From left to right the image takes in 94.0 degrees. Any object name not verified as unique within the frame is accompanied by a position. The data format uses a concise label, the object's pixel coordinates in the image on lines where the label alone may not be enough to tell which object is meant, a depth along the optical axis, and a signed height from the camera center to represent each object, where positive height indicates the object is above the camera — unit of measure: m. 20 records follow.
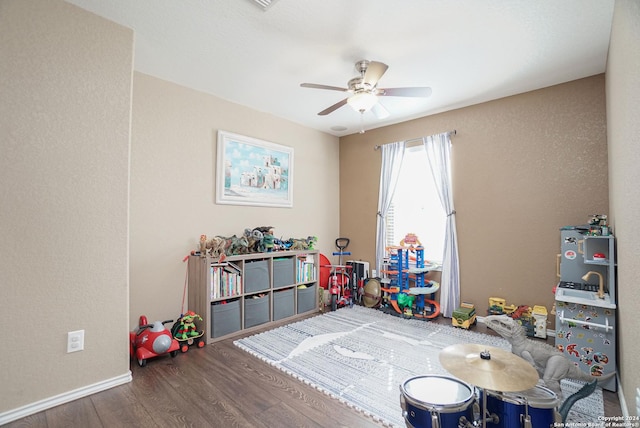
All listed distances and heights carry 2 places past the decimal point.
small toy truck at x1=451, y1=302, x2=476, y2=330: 3.48 -1.12
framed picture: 3.64 +0.65
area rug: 2.07 -1.25
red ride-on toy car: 2.56 -1.08
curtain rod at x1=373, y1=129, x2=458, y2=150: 3.94 +1.19
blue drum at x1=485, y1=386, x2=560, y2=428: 1.35 -0.86
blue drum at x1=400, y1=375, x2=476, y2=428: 1.32 -0.84
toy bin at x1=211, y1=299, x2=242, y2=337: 3.11 -1.05
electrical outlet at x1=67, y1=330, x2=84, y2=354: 2.08 -0.86
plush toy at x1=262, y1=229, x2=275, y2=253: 3.67 -0.26
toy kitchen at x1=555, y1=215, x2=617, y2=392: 2.25 -0.67
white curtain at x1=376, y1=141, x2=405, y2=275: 4.50 +0.56
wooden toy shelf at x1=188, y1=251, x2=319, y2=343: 3.11 -0.81
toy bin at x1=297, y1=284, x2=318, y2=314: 4.02 -1.06
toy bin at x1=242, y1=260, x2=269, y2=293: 3.42 -0.65
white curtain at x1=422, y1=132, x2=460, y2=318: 3.86 -0.10
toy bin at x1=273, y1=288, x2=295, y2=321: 3.72 -1.05
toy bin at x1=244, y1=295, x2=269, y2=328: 3.40 -1.05
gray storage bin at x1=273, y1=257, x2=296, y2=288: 3.72 -0.65
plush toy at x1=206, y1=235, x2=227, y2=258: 3.21 -0.29
